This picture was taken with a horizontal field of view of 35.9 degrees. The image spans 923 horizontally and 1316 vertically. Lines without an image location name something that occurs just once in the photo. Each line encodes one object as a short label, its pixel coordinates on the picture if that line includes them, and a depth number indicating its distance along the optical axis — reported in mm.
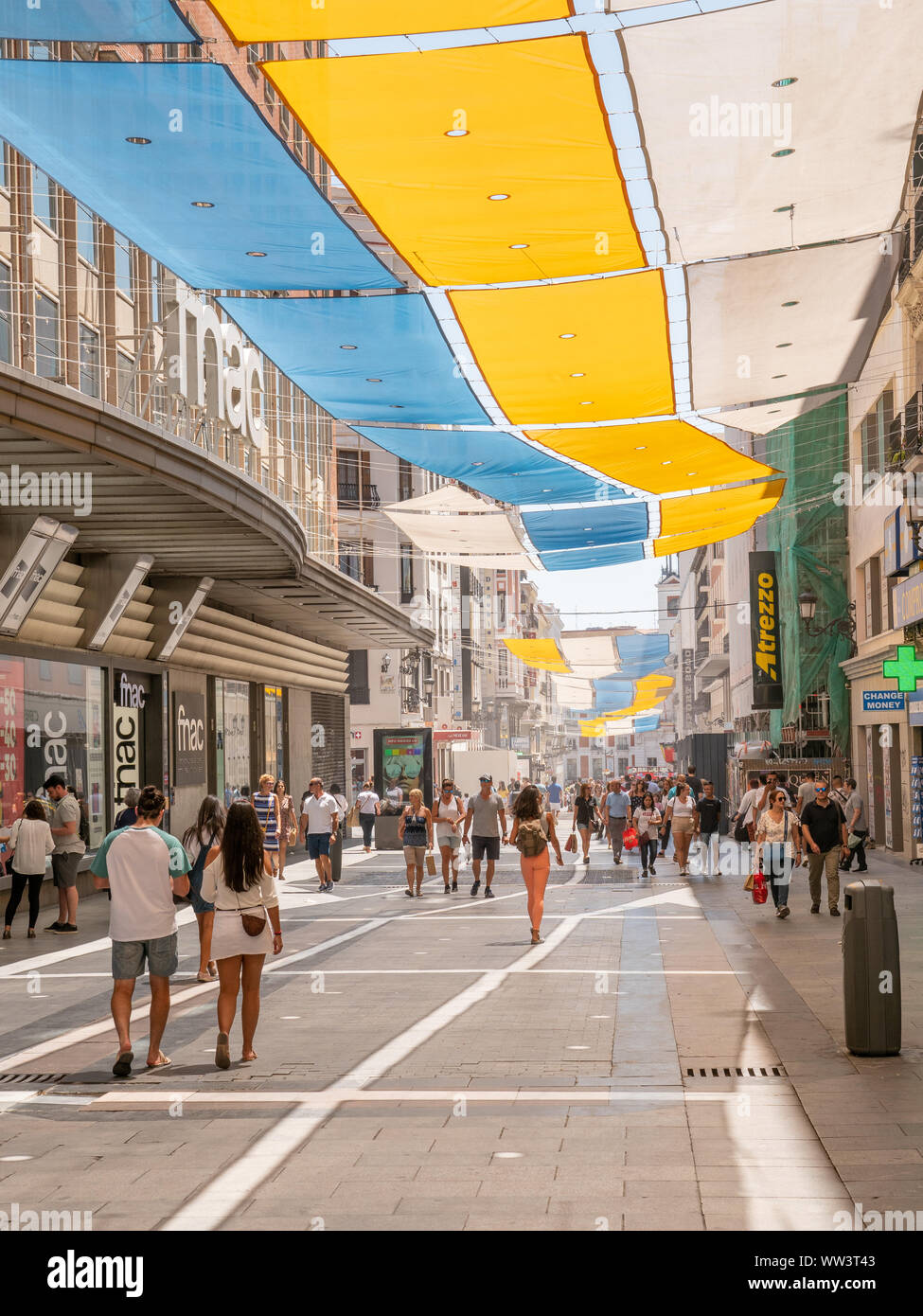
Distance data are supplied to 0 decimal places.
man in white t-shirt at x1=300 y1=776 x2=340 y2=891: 21844
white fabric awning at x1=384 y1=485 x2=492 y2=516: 21766
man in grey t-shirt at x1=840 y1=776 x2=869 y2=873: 22203
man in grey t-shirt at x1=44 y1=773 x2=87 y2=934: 16438
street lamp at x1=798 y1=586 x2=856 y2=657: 33500
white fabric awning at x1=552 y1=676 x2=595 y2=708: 64562
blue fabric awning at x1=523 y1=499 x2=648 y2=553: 20781
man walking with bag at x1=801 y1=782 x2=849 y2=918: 16828
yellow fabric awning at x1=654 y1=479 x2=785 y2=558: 19859
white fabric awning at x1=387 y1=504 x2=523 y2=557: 21484
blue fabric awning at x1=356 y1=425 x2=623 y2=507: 17219
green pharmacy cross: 21953
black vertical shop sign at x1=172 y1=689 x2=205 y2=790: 24594
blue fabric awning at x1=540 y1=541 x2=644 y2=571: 23906
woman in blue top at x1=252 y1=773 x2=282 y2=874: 17703
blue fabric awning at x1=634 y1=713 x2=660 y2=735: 97375
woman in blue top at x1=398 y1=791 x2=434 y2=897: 20938
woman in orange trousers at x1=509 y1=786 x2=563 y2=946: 14922
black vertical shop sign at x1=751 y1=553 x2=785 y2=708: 38406
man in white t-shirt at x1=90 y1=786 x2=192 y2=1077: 8672
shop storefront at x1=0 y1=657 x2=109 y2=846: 17828
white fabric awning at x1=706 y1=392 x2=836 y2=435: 16594
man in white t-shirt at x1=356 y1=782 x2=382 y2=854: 33219
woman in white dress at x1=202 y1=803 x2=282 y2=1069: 8750
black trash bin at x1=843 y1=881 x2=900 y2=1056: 8547
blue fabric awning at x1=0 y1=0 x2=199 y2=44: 8352
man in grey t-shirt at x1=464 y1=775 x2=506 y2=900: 20562
